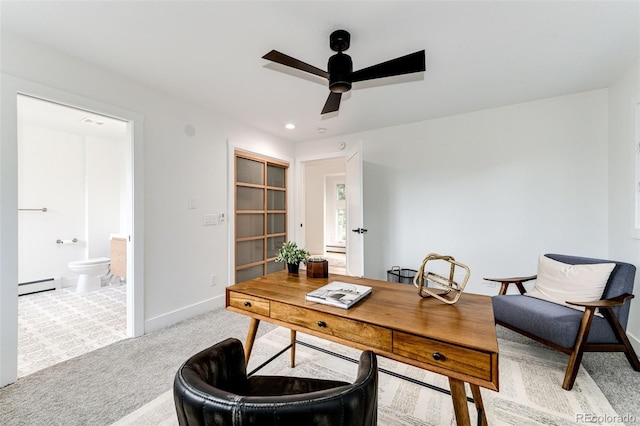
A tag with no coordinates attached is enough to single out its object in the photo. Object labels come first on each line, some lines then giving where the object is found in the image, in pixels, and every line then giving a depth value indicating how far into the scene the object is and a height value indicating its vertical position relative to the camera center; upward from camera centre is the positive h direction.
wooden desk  0.98 -0.51
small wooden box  1.90 -0.42
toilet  3.82 -0.90
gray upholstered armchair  1.78 -0.82
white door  3.31 -0.07
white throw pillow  2.09 -0.60
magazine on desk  1.34 -0.46
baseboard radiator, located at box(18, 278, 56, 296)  3.69 -1.09
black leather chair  0.58 -0.46
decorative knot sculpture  1.39 -0.44
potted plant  2.01 -0.35
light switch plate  3.17 -0.10
